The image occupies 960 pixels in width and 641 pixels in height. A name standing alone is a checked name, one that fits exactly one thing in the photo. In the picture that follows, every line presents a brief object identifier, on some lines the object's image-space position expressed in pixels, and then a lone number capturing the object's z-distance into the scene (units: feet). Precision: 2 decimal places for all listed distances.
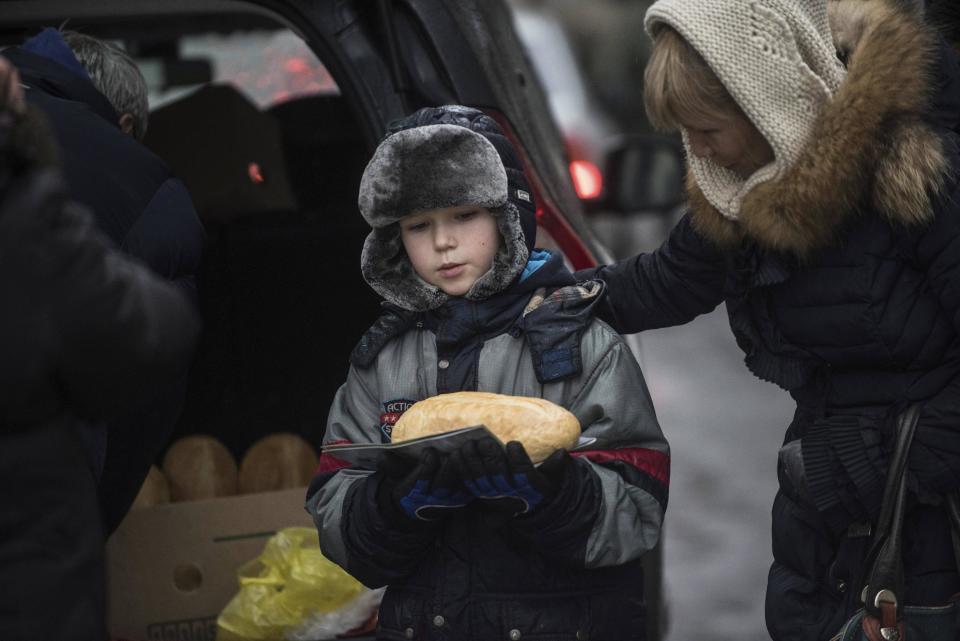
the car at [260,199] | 28.50
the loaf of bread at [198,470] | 27.16
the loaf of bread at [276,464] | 27.46
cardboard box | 25.46
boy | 17.04
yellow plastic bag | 24.53
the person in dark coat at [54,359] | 12.78
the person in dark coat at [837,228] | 16.31
